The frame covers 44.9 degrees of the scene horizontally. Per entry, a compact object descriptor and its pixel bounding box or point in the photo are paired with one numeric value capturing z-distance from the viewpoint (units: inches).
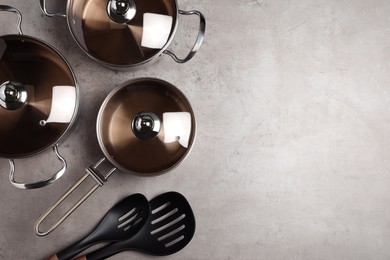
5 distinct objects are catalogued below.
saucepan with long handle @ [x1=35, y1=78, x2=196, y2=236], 41.9
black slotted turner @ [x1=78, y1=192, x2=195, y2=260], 44.0
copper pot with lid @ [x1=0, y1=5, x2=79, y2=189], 40.2
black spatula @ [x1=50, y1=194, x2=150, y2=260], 43.1
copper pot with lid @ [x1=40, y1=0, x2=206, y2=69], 41.8
